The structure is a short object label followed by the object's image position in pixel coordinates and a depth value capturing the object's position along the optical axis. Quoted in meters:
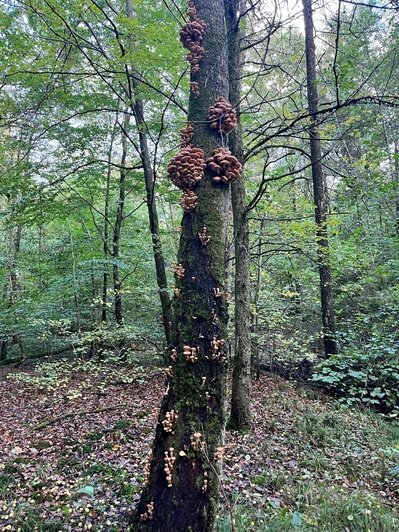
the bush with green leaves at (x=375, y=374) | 6.20
